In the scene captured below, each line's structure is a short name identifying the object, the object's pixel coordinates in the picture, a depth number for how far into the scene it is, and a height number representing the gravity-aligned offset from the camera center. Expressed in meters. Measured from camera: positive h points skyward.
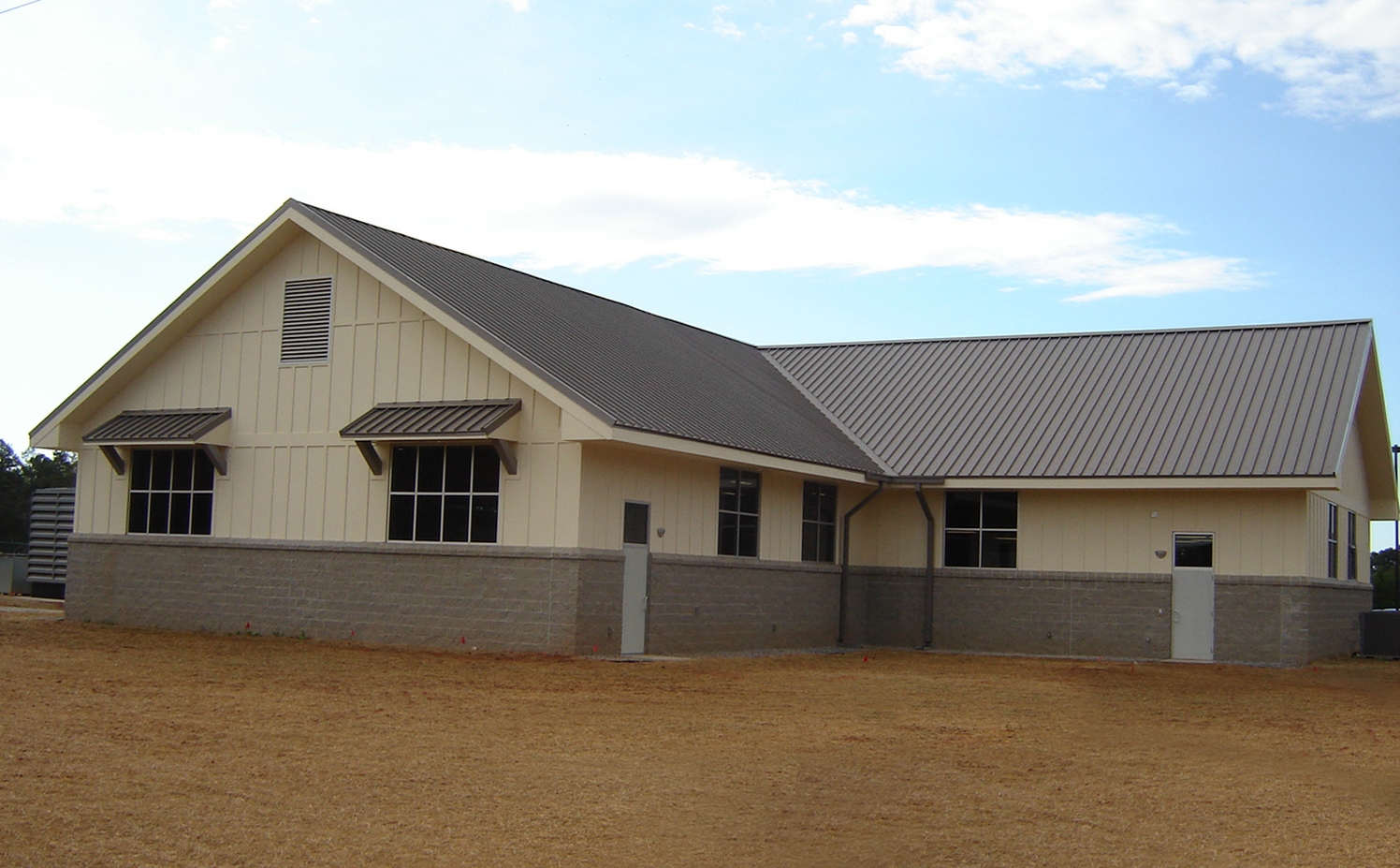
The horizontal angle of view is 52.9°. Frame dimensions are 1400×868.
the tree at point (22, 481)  55.66 +1.79
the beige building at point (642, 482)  19.70 +0.98
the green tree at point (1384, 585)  49.05 -0.79
